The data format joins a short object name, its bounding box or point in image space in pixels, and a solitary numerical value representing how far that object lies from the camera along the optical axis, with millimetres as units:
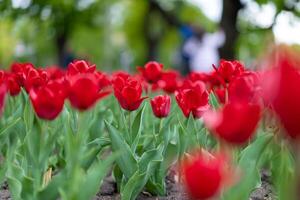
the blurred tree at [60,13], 10522
